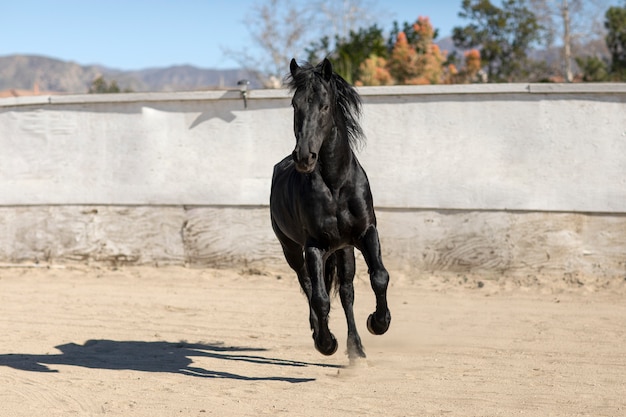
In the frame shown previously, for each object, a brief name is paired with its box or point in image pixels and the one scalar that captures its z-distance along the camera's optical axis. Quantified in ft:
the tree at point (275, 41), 103.14
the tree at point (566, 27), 91.20
